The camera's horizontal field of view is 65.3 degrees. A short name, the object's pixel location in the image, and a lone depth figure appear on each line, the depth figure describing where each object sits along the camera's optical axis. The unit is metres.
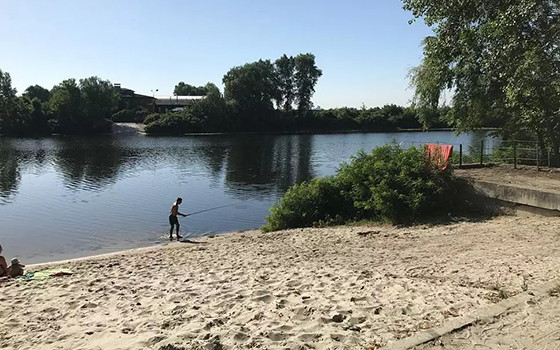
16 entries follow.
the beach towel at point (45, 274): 10.62
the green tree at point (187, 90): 162.31
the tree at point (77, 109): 101.69
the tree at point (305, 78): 112.12
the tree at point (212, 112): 101.69
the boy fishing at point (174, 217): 18.52
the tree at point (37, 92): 142.61
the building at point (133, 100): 125.00
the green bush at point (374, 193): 14.80
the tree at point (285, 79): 111.44
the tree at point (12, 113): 97.06
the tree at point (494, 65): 13.57
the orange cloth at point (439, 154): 15.24
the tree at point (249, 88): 104.38
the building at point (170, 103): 124.38
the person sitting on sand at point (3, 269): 11.38
